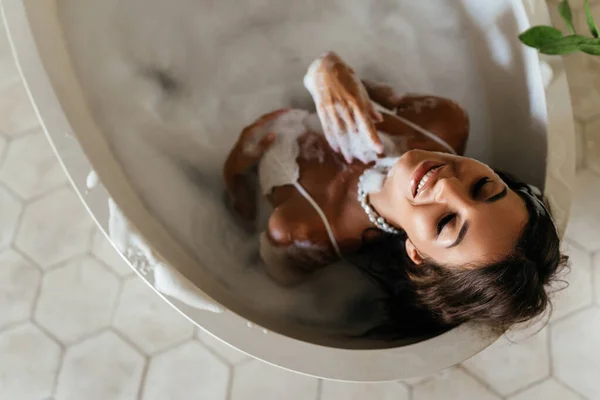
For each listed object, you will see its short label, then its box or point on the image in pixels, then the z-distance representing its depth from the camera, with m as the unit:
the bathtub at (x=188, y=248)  0.79
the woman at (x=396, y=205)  0.70
